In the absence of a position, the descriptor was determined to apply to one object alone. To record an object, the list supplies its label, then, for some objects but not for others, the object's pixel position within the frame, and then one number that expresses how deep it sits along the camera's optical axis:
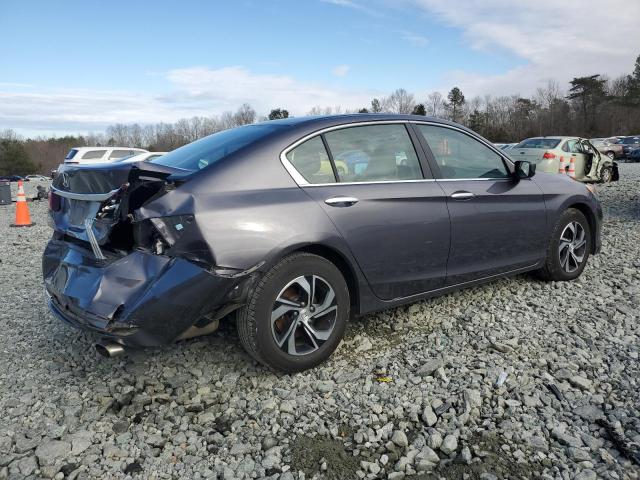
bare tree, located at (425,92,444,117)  69.16
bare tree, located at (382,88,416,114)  68.30
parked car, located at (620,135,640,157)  34.00
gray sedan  2.69
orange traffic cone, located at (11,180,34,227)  10.96
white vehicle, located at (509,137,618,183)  13.98
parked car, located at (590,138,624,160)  33.38
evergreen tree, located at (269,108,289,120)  38.28
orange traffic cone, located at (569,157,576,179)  13.89
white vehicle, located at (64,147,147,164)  20.72
